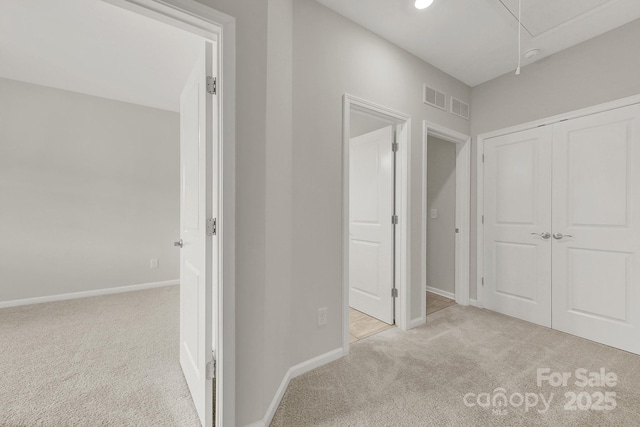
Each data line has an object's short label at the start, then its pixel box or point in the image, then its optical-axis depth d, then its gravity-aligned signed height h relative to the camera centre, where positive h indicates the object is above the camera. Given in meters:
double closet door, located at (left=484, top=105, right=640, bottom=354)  2.18 -0.12
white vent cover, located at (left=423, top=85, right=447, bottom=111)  2.69 +1.24
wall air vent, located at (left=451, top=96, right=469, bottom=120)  2.98 +1.24
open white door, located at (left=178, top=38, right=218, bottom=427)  1.28 -0.14
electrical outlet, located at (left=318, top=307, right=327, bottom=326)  1.94 -0.78
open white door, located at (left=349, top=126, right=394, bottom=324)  2.64 -0.12
